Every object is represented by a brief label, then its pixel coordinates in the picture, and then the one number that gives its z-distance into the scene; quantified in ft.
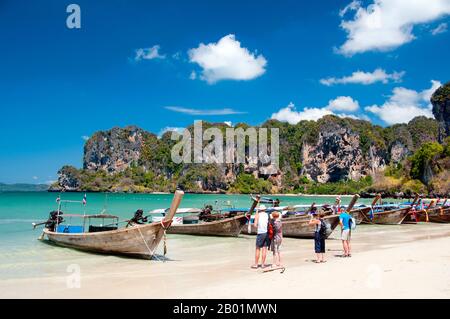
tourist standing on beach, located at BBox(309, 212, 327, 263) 39.42
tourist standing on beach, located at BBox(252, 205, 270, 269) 35.50
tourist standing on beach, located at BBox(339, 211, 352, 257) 43.29
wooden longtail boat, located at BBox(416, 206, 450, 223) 107.55
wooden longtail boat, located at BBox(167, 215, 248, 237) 67.97
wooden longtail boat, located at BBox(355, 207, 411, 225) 98.17
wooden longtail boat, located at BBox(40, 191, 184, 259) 43.50
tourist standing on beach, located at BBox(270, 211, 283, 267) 35.83
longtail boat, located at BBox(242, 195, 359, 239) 66.13
